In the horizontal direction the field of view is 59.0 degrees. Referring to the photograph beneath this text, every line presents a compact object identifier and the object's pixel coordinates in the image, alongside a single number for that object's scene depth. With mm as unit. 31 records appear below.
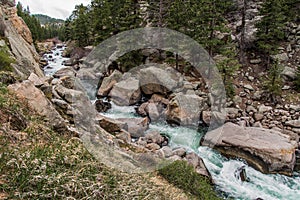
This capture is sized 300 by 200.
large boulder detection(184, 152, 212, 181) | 11117
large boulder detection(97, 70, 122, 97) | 19898
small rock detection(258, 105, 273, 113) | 17328
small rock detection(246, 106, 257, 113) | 17403
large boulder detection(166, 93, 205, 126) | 16000
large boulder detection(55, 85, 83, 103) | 10297
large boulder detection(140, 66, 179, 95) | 19234
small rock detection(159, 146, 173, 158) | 11606
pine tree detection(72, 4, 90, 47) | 33531
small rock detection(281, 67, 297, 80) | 19641
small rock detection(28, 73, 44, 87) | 9295
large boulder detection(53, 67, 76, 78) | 21331
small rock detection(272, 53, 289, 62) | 20906
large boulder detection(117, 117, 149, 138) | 14398
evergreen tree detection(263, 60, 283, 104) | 17688
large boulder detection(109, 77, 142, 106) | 18625
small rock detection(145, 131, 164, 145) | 13836
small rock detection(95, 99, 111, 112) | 17578
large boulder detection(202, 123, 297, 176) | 12273
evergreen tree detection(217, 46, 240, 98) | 17016
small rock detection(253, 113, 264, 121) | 16656
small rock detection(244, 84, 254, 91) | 19375
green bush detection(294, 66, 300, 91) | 18734
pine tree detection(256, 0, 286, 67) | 19844
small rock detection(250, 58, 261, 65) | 21562
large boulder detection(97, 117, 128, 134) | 12380
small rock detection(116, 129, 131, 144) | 12011
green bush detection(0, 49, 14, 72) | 9242
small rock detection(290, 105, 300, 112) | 17141
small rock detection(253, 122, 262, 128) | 15810
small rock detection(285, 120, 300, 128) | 15758
